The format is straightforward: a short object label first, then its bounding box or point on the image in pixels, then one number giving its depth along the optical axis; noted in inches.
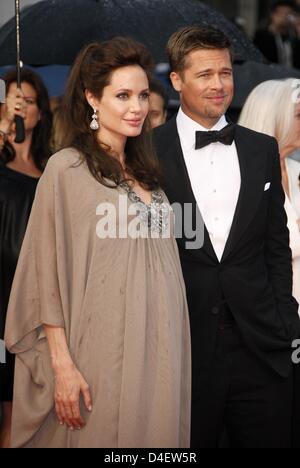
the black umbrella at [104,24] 234.8
